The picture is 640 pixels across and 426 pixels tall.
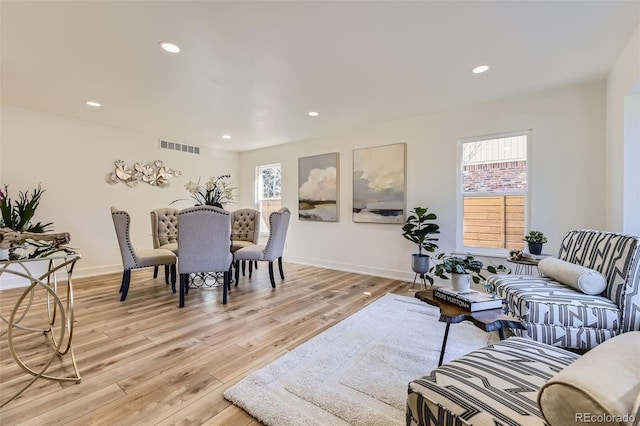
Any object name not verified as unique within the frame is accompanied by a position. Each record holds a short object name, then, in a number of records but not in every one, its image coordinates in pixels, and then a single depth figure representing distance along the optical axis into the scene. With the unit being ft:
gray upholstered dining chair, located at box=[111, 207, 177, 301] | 10.39
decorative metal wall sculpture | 15.49
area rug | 4.78
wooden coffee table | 4.85
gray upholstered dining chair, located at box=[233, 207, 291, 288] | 12.55
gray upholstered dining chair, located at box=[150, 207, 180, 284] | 13.91
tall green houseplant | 12.24
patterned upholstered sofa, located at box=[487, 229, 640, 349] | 5.81
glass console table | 5.27
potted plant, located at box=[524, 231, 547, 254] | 9.55
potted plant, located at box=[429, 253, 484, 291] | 6.02
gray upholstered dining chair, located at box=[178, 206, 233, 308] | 9.91
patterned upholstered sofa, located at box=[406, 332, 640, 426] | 2.02
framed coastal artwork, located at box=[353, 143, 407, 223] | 14.10
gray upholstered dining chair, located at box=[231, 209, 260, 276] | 15.70
